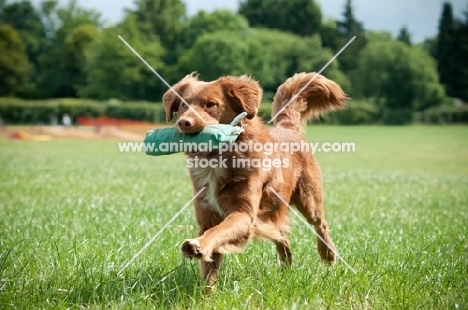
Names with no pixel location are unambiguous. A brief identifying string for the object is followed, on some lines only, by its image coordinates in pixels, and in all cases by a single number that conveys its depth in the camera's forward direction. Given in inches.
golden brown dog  152.3
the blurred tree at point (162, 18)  2351.1
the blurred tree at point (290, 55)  1690.2
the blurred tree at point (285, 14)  1614.2
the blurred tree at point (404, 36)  2369.6
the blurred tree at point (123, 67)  2252.5
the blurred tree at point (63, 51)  2361.0
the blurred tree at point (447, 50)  1955.0
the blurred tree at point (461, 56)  1894.4
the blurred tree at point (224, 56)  1996.8
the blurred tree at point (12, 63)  2245.2
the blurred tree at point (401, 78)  2146.9
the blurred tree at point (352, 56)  1948.6
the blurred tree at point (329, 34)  1417.3
